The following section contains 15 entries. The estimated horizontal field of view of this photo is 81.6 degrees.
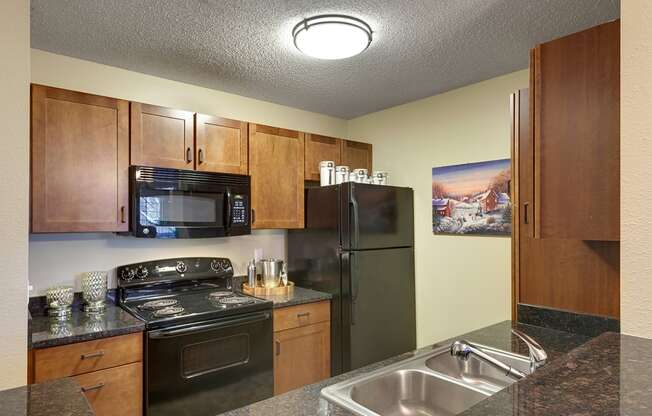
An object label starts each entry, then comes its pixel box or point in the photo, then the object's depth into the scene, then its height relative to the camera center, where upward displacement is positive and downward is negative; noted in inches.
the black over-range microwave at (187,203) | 90.7 +0.9
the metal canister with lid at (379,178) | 124.2 +9.4
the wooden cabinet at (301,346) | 101.5 -39.3
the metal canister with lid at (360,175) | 121.6 +10.2
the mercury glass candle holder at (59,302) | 84.1 -21.4
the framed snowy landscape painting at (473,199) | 105.0 +2.4
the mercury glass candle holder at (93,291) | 89.7 -20.3
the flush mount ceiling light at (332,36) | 73.9 +34.6
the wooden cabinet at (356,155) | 135.6 +19.3
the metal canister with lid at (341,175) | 121.0 +10.1
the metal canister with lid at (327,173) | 121.9 +10.9
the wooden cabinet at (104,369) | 69.6 -31.3
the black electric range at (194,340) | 80.6 -30.8
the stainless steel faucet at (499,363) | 42.6 -17.9
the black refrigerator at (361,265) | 109.3 -18.0
